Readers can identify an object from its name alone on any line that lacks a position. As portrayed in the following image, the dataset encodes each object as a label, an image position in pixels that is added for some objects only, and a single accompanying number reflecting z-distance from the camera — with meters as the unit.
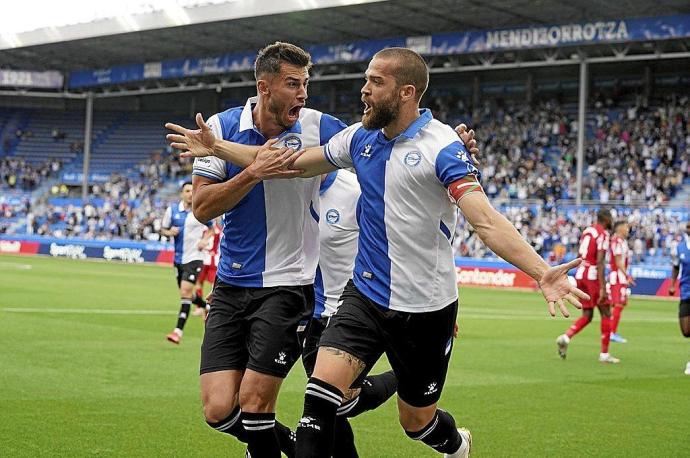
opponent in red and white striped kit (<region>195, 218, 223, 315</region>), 20.23
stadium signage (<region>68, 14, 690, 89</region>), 38.50
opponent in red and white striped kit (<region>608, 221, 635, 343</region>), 16.94
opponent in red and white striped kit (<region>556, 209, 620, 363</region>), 15.12
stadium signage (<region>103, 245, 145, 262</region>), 47.75
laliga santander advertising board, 34.91
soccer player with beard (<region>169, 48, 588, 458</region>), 5.71
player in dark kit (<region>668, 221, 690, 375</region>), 14.08
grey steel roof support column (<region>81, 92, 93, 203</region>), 59.75
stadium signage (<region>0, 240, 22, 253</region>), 51.88
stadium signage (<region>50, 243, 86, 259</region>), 49.19
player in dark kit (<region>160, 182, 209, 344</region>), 16.78
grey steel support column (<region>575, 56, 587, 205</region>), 38.88
